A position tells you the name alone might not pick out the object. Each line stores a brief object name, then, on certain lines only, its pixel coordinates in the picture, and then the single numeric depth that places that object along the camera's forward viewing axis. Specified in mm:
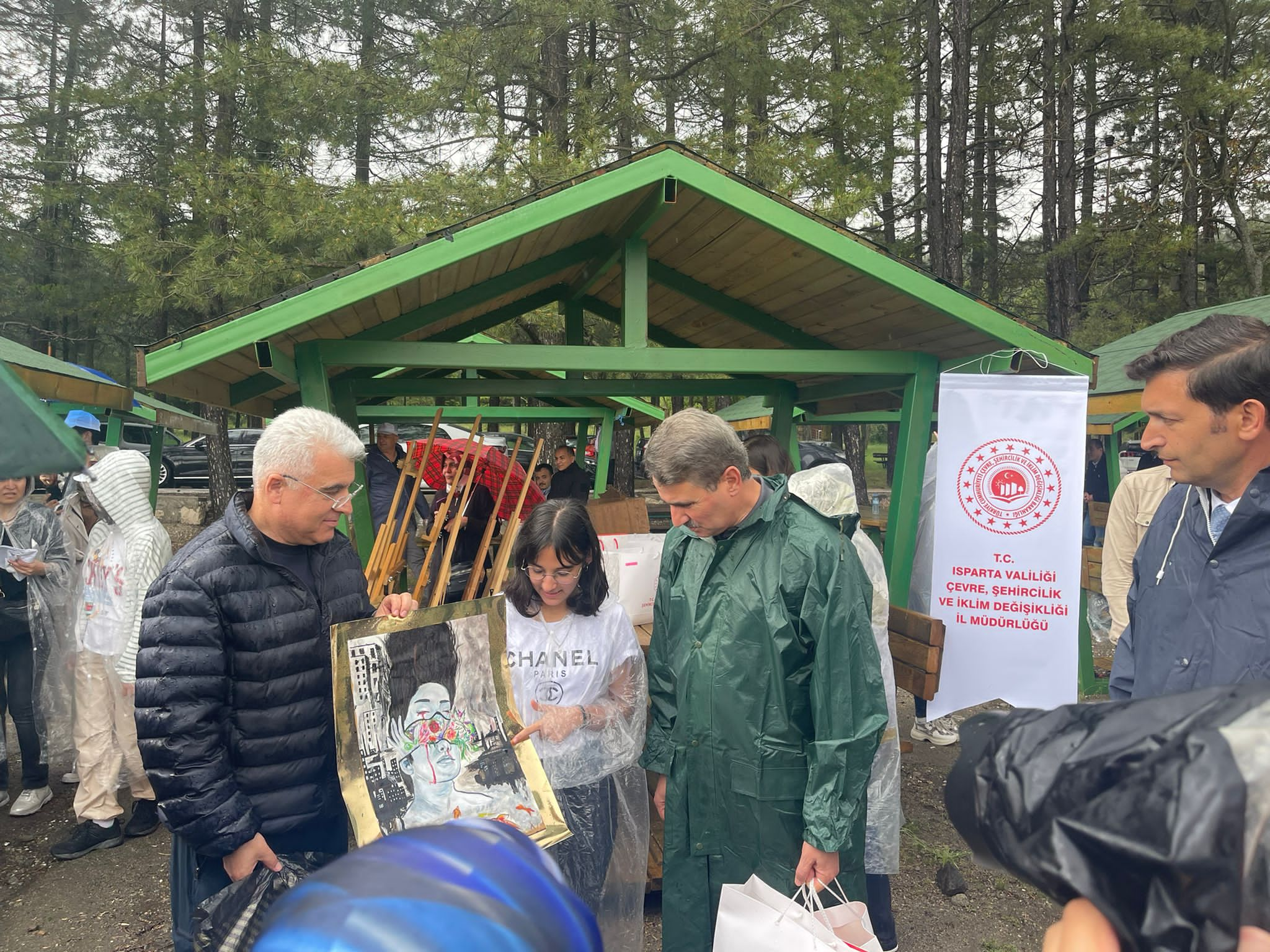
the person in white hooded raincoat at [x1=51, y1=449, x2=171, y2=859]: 3852
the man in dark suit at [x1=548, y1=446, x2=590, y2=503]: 9531
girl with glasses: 2566
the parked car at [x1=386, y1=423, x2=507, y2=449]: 19453
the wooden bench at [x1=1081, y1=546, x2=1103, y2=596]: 6773
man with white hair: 1803
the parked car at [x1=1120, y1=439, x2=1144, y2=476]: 18189
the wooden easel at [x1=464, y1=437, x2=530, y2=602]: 4039
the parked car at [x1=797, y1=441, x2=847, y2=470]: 16703
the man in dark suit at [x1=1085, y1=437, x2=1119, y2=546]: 12258
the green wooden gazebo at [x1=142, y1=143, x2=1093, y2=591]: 3533
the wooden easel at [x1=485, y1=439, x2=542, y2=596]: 3779
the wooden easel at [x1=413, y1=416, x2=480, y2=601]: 3926
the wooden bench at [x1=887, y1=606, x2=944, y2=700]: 3820
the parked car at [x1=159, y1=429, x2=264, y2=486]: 18422
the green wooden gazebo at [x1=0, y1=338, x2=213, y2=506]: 5691
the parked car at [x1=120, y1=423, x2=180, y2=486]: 18359
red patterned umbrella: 5758
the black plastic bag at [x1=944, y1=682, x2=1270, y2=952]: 618
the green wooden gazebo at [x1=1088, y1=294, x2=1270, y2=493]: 7918
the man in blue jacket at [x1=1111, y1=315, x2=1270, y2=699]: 1667
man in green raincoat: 2133
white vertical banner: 4059
